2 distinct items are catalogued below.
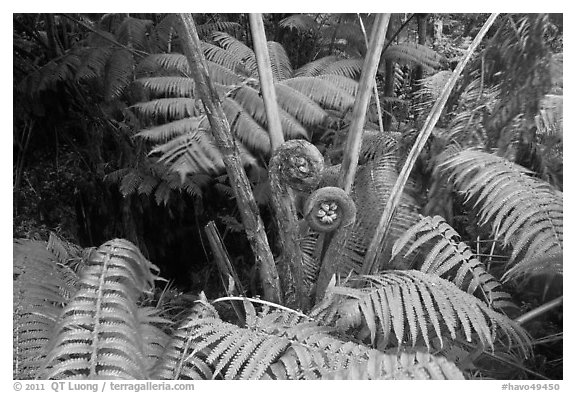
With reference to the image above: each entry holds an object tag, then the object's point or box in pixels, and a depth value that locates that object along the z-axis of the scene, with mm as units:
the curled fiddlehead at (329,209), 1070
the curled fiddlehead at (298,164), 1061
